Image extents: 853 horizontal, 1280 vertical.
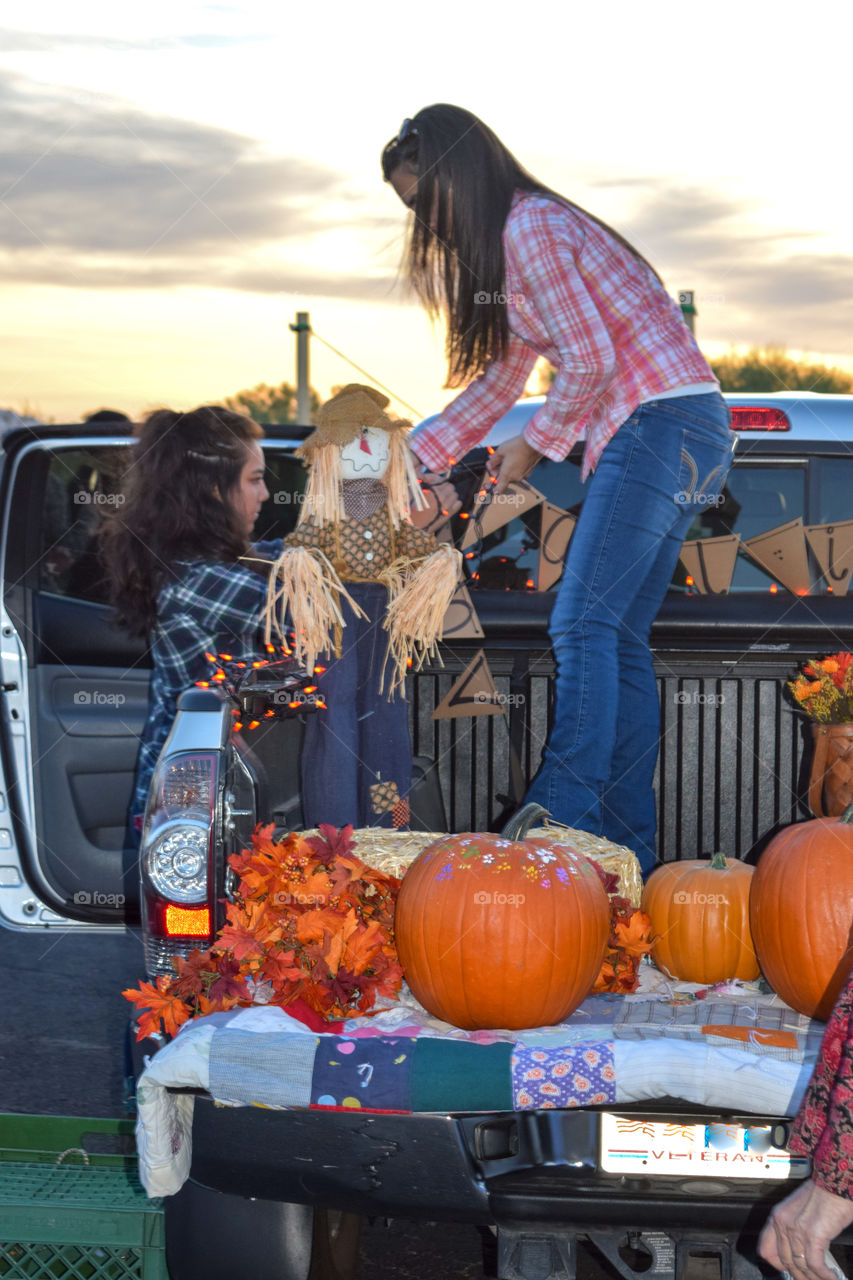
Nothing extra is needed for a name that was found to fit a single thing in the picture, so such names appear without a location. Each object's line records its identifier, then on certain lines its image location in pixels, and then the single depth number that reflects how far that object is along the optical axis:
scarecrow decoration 3.75
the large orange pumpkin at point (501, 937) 2.62
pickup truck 2.29
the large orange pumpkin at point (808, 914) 2.63
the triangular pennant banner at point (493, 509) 4.34
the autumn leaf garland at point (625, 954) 2.89
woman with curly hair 4.65
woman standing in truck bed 3.72
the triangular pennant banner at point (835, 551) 4.25
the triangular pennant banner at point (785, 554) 4.26
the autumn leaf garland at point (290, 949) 2.61
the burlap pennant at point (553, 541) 4.29
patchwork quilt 2.29
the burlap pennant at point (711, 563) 4.27
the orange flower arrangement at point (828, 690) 3.52
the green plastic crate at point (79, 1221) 2.74
